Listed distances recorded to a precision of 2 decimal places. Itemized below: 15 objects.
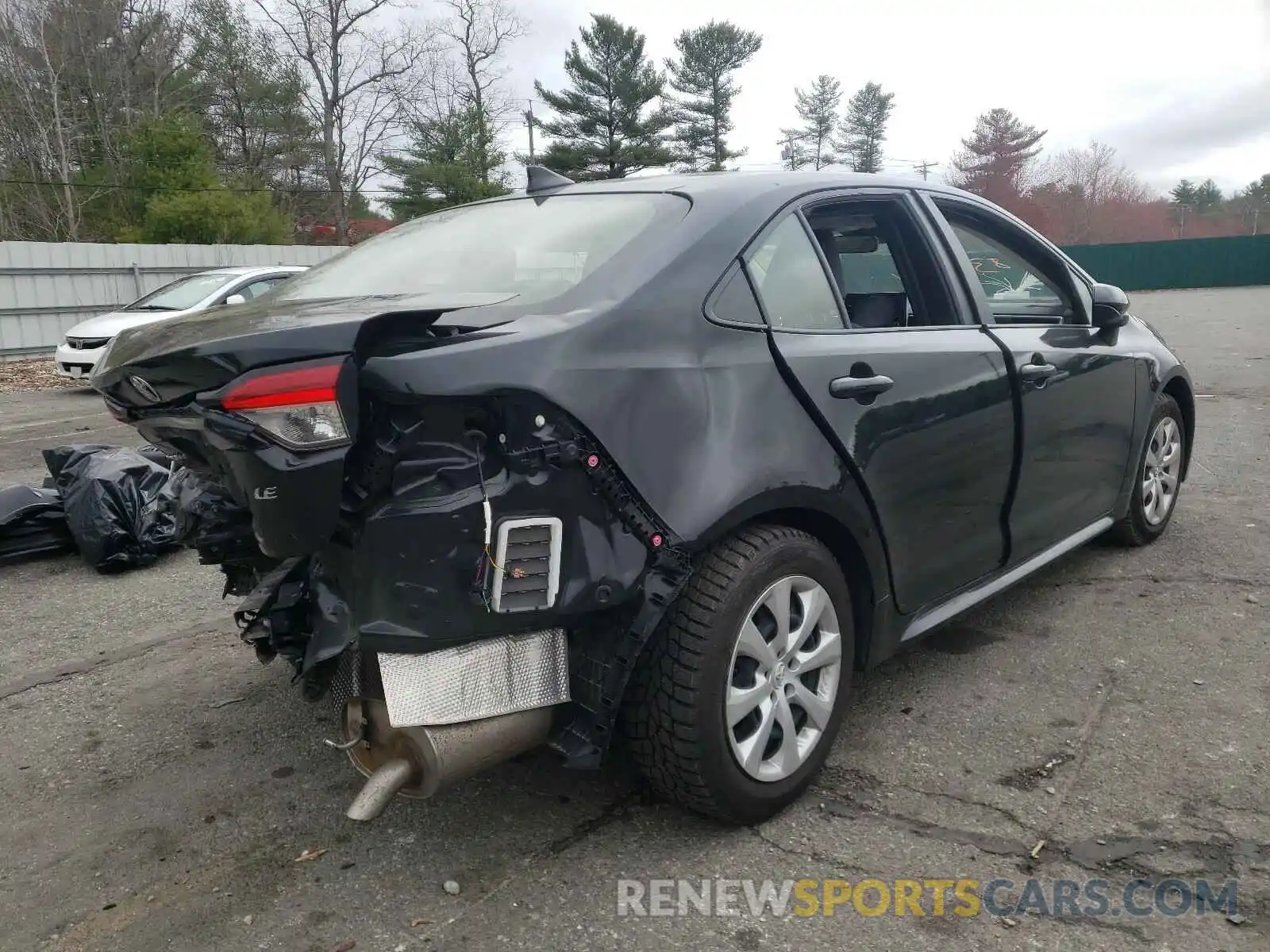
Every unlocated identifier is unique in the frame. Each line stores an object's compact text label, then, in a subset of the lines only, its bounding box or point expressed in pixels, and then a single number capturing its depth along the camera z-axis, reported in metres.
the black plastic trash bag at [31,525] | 5.15
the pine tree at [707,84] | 43.81
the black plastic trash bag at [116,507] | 5.01
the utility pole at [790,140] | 54.50
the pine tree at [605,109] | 40.91
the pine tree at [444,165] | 35.53
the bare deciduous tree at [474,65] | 39.66
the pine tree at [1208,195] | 71.36
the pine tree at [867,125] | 54.53
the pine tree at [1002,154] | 59.56
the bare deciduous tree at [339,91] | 35.66
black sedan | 2.12
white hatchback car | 12.45
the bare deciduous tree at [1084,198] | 58.88
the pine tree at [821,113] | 54.44
